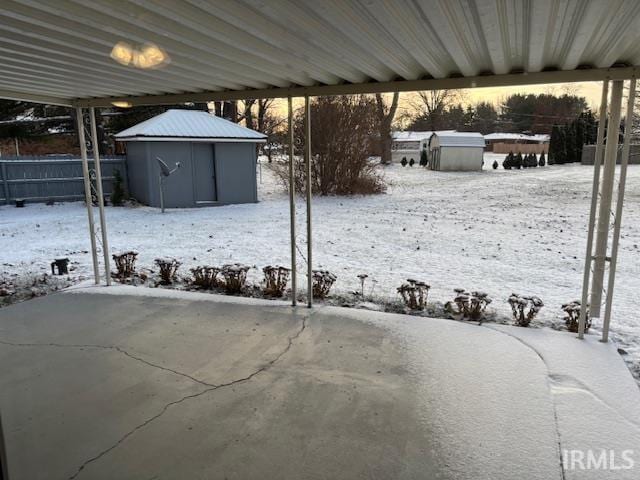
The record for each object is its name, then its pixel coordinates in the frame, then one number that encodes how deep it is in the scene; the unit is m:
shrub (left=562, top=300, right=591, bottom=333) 4.08
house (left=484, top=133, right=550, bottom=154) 35.56
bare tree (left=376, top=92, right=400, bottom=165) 16.36
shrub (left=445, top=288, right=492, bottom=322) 4.36
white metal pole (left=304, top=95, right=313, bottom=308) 4.66
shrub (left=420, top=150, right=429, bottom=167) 29.93
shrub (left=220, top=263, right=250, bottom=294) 5.26
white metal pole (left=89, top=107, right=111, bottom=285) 5.21
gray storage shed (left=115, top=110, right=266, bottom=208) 12.87
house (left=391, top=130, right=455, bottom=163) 35.41
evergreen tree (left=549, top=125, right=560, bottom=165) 26.88
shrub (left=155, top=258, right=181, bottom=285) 5.71
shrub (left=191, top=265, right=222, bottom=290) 5.53
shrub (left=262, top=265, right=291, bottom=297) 5.22
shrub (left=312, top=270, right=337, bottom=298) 5.11
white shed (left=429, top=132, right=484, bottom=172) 24.91
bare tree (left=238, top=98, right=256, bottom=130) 23.52
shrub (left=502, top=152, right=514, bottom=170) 26.31
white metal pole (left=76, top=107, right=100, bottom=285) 5.21
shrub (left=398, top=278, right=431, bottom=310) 4.68
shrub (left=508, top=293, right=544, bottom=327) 4.14
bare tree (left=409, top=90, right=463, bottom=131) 37.77
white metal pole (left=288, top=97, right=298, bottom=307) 4.71
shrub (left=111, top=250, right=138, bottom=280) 5.98
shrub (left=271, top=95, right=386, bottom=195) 14.62
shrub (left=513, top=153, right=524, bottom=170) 26.14
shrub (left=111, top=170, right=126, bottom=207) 13.60
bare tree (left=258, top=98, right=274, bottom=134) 23.86
